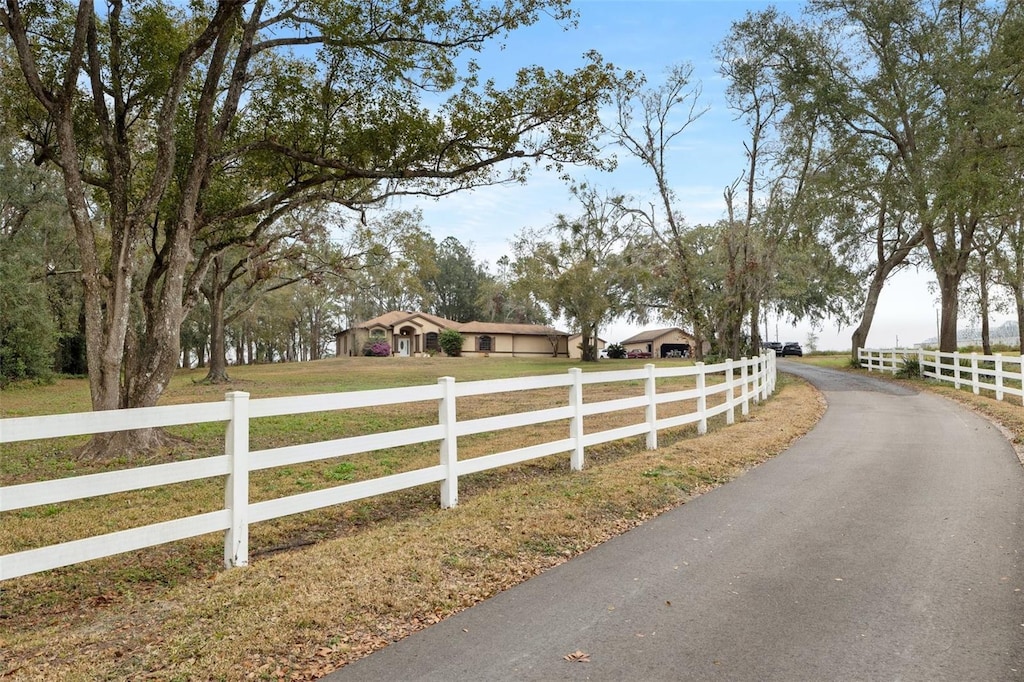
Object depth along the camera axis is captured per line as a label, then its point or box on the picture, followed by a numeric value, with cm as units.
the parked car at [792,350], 5834
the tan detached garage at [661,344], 6631
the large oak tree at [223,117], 1024
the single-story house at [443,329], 5775
